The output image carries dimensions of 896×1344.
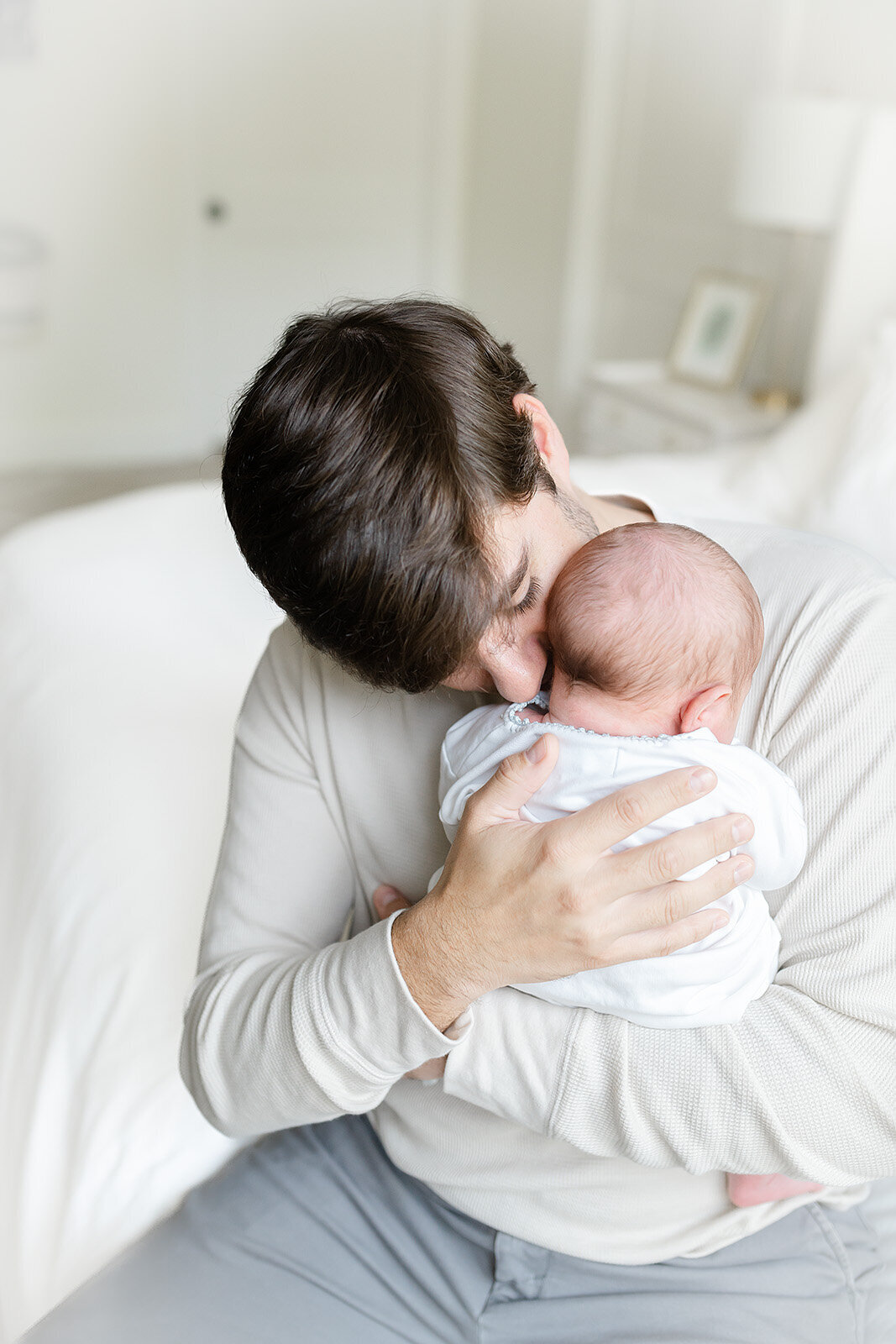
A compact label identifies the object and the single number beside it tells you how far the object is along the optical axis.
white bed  1.11
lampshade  2.80
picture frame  3.39
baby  0.81
